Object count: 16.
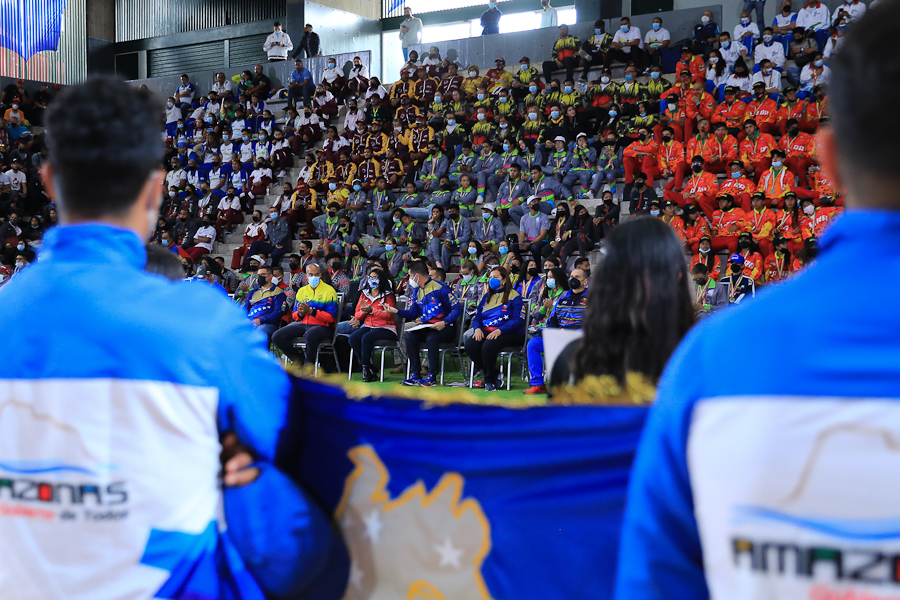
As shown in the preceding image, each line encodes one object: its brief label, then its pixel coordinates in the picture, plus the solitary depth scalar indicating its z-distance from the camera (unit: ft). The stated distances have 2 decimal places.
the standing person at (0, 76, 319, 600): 4.73
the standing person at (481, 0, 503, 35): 64.44
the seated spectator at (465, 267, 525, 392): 32.76
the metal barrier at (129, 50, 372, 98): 66.13
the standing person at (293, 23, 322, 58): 70.60
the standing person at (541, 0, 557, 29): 63.31
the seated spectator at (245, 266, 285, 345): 39.14
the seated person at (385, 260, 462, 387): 34.37
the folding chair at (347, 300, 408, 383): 35.83
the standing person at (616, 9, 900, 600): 2.93
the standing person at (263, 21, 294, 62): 70.64
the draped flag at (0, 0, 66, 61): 78.64
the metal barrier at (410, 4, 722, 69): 53.72
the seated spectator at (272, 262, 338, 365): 36.86
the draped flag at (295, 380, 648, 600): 5.80
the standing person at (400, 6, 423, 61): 67.82
